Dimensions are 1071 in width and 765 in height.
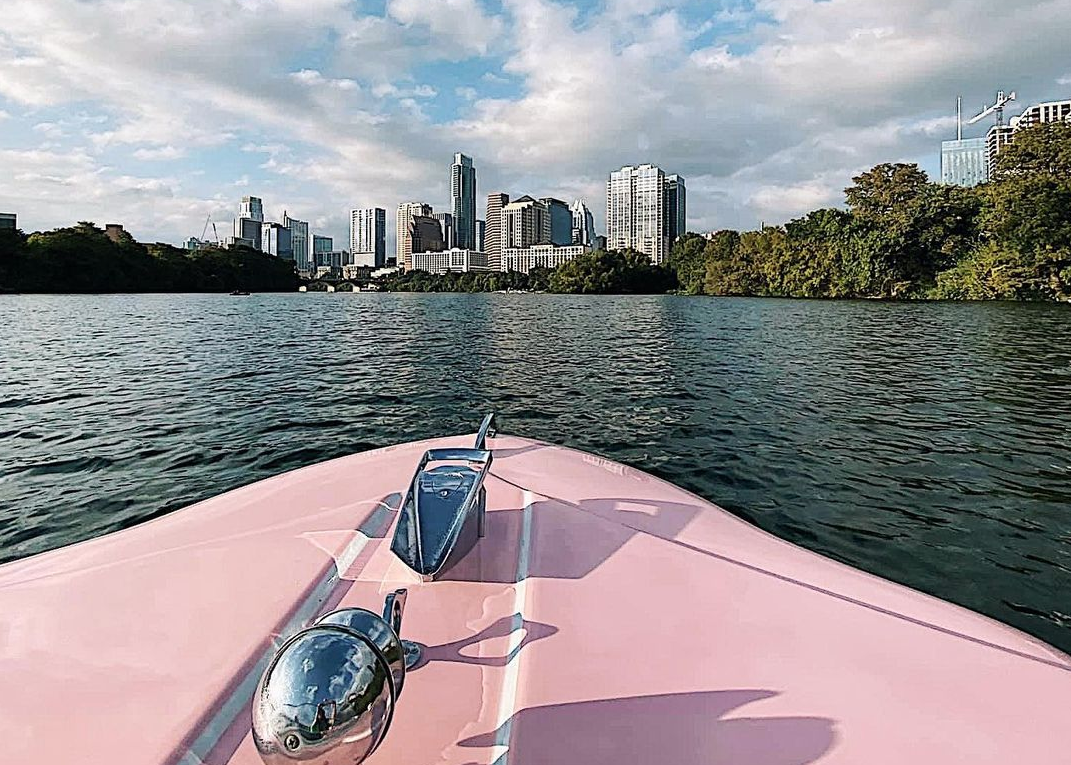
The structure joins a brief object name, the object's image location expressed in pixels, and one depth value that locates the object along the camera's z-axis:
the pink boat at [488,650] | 1.32
